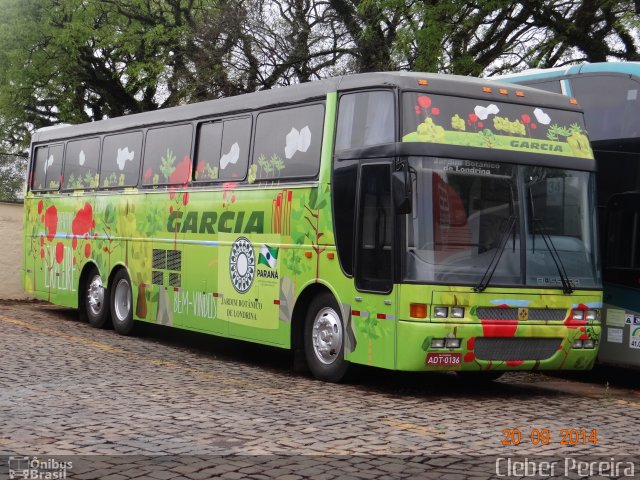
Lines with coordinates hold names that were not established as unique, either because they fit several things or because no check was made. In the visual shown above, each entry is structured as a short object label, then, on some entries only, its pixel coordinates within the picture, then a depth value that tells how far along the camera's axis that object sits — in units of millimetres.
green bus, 11148
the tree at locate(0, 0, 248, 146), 34188
